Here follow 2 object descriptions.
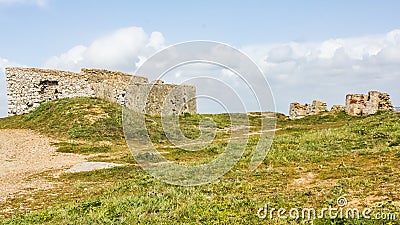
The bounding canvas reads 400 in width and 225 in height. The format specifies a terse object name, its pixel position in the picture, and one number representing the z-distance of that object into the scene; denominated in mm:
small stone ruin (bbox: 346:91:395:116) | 32781
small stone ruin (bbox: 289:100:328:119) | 39406
